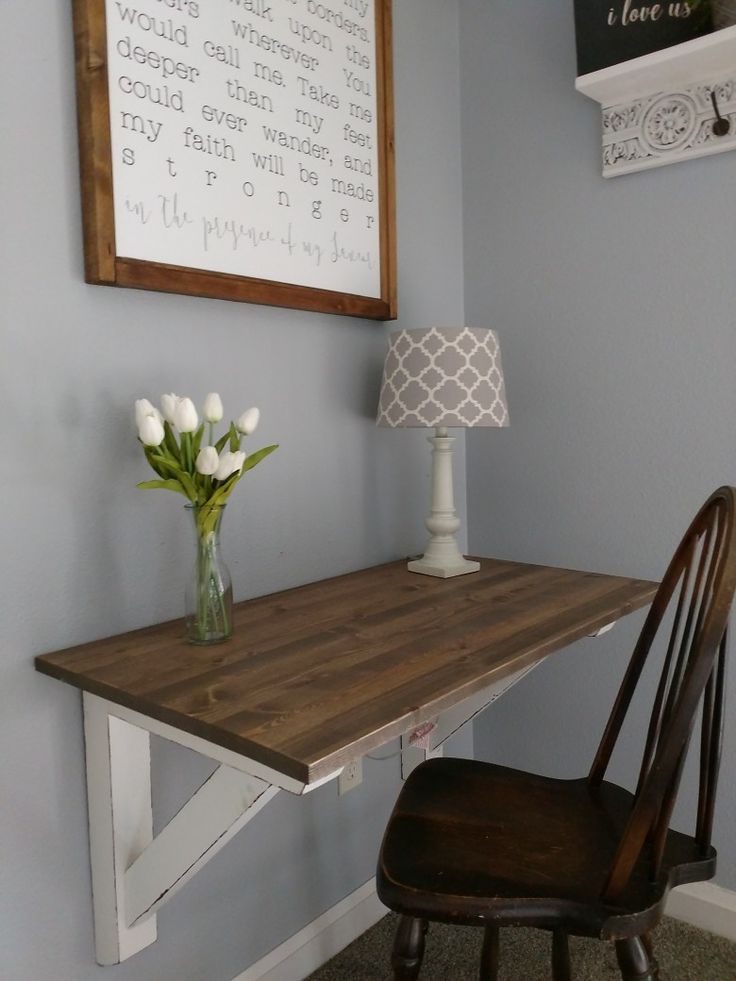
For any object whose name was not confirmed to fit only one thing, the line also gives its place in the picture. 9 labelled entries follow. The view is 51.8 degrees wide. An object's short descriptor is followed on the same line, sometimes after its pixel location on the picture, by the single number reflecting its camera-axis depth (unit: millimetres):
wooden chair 842
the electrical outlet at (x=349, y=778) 1550
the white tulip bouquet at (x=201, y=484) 1063
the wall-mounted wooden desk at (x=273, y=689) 813
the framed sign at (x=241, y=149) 1119
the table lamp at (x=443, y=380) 1404
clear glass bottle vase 1092
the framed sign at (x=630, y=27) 1413
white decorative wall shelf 1425
